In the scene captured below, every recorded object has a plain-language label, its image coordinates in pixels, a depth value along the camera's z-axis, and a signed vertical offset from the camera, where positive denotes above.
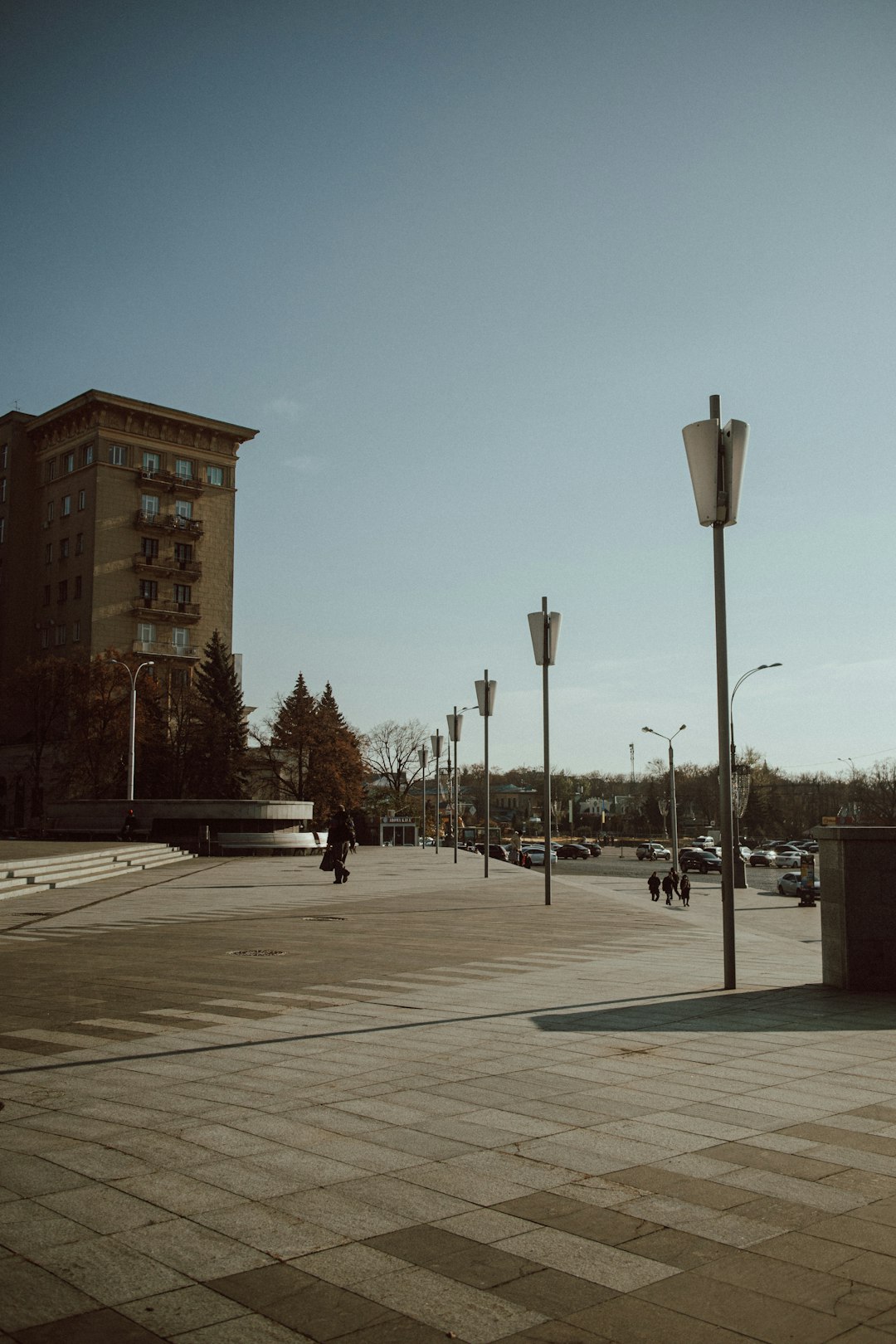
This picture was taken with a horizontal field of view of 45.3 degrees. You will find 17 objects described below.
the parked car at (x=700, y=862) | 67.31 -4.29
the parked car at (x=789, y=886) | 42.00 -3.60
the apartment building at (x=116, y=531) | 68.56 +17.26
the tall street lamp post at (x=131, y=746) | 46.81 +2.01
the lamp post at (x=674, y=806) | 50.41 -0.68
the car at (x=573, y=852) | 81.69 -4.44
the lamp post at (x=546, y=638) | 23.28 +3.35
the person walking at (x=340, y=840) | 26.38 -1.16
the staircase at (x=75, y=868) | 23.27 -2.00
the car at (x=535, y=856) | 60.34 -3.62
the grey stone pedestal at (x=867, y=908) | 9.46 -1.00
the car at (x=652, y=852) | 76.75 -4.31
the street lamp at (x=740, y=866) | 44.09 -3.10
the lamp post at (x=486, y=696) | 33.41 +3.00
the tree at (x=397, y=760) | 91.50 +2.80
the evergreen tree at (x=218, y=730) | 63.84 +3.72
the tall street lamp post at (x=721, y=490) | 10.46 +2.98
